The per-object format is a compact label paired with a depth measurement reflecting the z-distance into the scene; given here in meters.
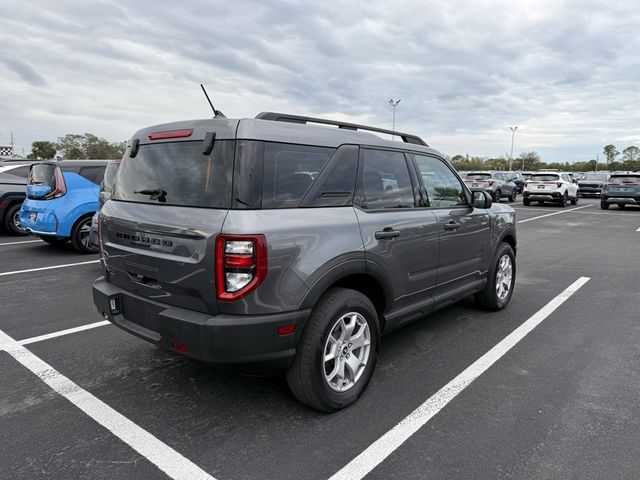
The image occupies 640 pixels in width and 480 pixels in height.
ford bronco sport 2.50
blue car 7.90
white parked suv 21.88
